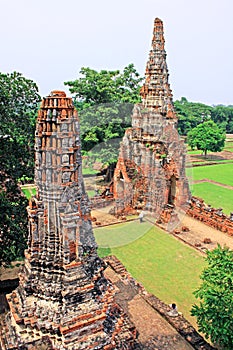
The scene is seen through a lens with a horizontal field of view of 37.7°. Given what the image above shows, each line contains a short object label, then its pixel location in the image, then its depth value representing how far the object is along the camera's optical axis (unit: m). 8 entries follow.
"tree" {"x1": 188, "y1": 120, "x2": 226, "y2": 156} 53.47
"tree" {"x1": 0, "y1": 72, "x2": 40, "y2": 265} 14.30
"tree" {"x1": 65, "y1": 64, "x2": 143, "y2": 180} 28.45
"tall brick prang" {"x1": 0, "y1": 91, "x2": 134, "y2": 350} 8.70
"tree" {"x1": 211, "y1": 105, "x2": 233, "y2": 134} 96.90
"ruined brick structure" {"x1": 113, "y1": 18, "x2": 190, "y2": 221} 24.67
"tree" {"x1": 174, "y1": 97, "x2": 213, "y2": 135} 78.88
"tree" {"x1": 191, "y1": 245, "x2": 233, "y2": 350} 10.93
